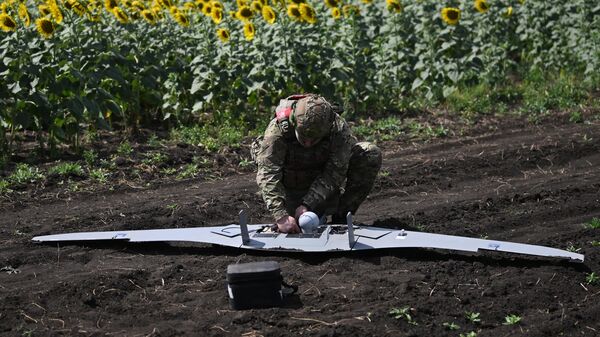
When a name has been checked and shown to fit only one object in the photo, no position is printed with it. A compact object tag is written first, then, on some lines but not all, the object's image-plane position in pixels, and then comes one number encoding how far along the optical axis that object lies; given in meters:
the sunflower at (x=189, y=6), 12.32
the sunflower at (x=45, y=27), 10.45
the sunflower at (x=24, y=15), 10.29
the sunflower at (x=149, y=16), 11.75
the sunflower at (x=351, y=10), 13.12
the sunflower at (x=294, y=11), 11.97
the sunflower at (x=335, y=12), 12.84
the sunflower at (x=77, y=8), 10.59
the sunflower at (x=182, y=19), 12.07
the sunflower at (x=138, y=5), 11.76
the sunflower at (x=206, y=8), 12.08
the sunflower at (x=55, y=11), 10.52
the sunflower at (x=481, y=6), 13.33
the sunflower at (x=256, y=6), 11.96
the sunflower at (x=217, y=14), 11.78
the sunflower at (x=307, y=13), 11.95
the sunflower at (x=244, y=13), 11.73
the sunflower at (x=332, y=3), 12.65
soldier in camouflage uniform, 6.99
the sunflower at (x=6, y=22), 10.21
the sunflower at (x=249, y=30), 11.90
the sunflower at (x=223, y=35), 11.85
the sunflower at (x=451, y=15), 13.16
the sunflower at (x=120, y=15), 11.51
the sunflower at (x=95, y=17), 11.26
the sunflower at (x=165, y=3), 11.74
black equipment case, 5.86
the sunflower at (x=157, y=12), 12.01
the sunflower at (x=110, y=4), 11.45
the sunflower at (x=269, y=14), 11.77
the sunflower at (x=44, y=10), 10.88
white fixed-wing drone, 6.60
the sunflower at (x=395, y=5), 12.99
